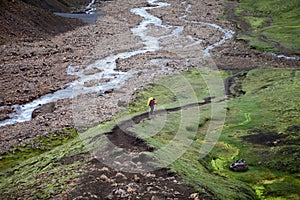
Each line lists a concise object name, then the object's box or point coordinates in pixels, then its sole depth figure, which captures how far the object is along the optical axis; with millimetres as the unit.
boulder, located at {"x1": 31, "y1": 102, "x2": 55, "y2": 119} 48250
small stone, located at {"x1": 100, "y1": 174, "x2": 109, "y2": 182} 24245
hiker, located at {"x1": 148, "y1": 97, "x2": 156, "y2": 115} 38516
